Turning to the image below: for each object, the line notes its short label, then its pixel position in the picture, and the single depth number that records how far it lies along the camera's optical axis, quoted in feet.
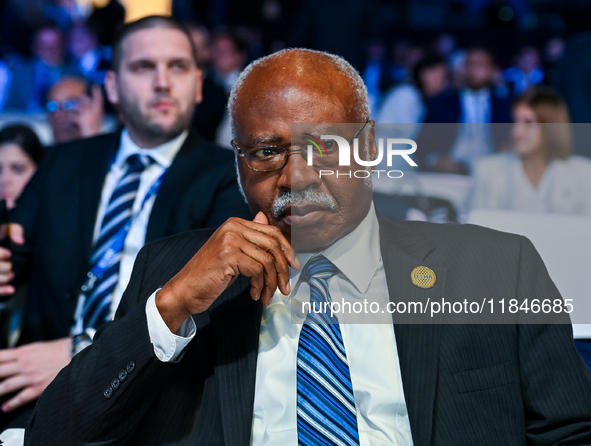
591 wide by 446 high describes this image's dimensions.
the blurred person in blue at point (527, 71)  27.22
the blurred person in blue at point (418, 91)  18.67
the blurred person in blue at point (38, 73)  19.29
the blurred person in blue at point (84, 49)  20.26
